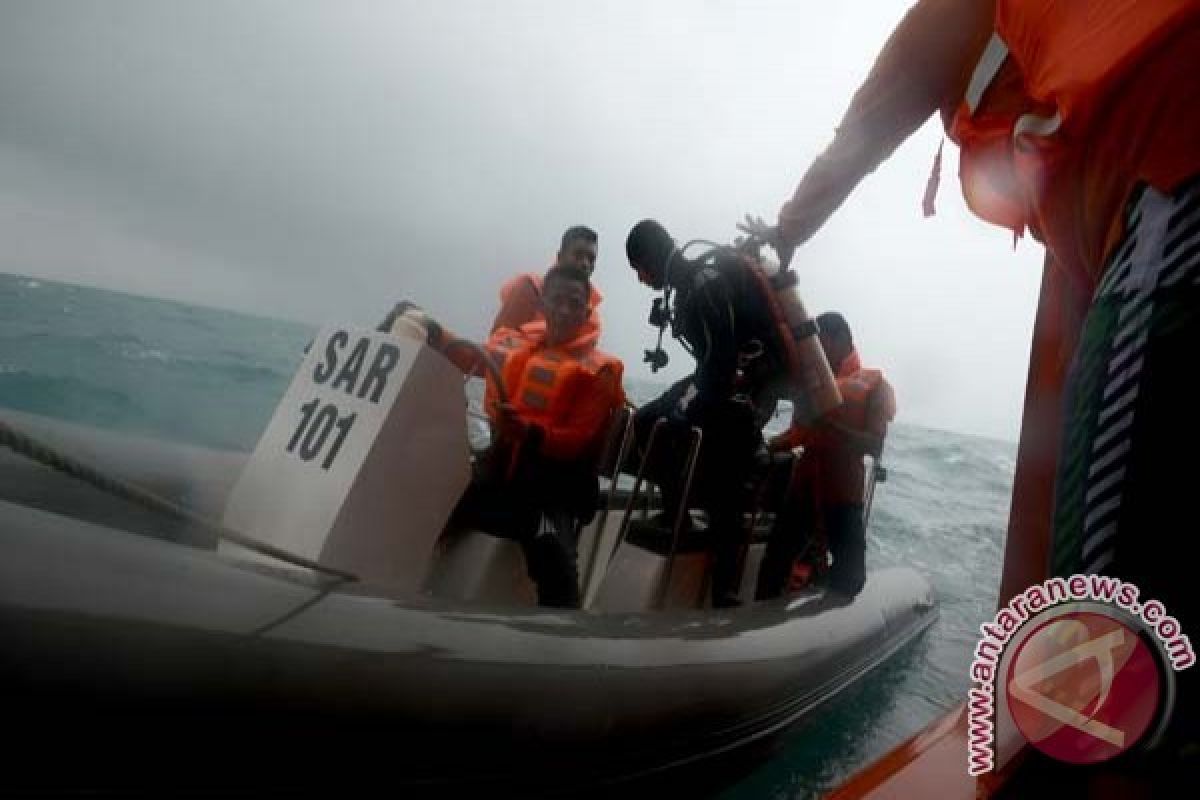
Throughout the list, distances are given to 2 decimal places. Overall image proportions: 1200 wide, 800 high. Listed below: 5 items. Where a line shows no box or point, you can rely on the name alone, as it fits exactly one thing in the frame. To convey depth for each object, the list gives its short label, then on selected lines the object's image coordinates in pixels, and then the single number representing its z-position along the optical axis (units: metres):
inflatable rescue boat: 1.11
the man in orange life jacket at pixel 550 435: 2.63
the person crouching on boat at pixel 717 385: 2.56
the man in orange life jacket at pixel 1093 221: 0.62
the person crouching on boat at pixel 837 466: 3.45
